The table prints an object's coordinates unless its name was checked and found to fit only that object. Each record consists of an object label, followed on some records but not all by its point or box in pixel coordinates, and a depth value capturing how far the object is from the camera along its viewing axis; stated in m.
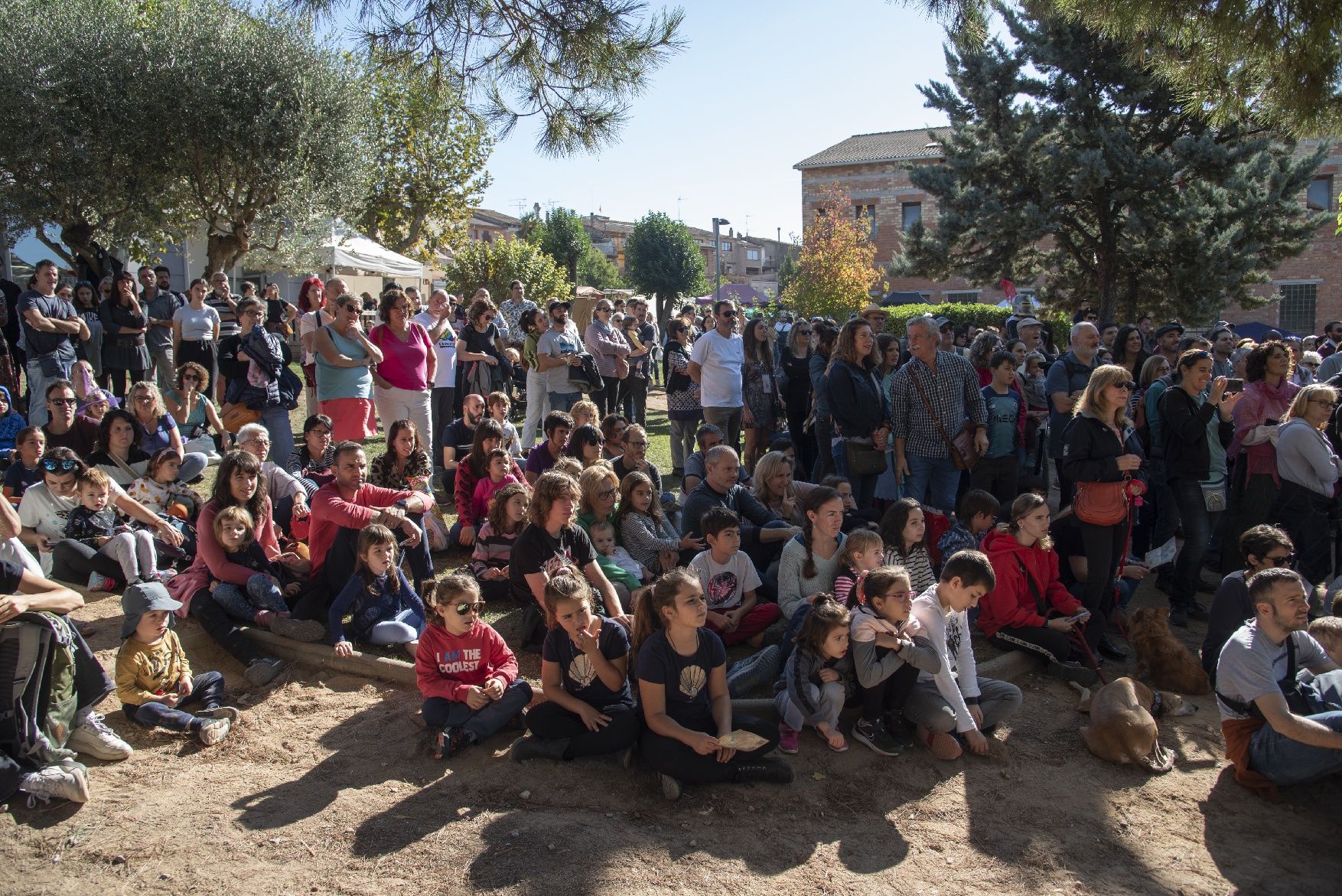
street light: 40.59
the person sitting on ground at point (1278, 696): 4.41
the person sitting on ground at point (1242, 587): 5.28
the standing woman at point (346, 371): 7.79
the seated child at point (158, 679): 4.79
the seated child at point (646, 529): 6.33
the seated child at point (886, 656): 4.73
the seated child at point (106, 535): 6.31
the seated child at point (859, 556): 5.38
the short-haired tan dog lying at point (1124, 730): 4.79
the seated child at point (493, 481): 6.79
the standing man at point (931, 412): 7.18
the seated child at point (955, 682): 4.80
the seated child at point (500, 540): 6.34
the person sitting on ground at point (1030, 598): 5.72
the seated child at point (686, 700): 4.35
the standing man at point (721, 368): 9.48
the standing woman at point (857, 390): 7.36
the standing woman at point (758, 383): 9.74
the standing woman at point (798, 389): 9.80
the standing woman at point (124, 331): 10.62
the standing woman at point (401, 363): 8.23
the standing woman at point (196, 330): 10.67
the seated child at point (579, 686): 4.51
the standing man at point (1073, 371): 7.60
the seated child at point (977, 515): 6.46
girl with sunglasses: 4.73
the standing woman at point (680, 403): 9.88
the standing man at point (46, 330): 9.42
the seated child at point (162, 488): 6.91
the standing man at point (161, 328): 11.36
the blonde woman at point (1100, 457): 6.01
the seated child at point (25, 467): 6.67
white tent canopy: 21.25
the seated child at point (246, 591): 5.68
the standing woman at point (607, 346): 11.22
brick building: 42.50
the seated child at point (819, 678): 4.70
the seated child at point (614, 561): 6.11
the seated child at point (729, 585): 5.67
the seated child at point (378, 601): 5.45
